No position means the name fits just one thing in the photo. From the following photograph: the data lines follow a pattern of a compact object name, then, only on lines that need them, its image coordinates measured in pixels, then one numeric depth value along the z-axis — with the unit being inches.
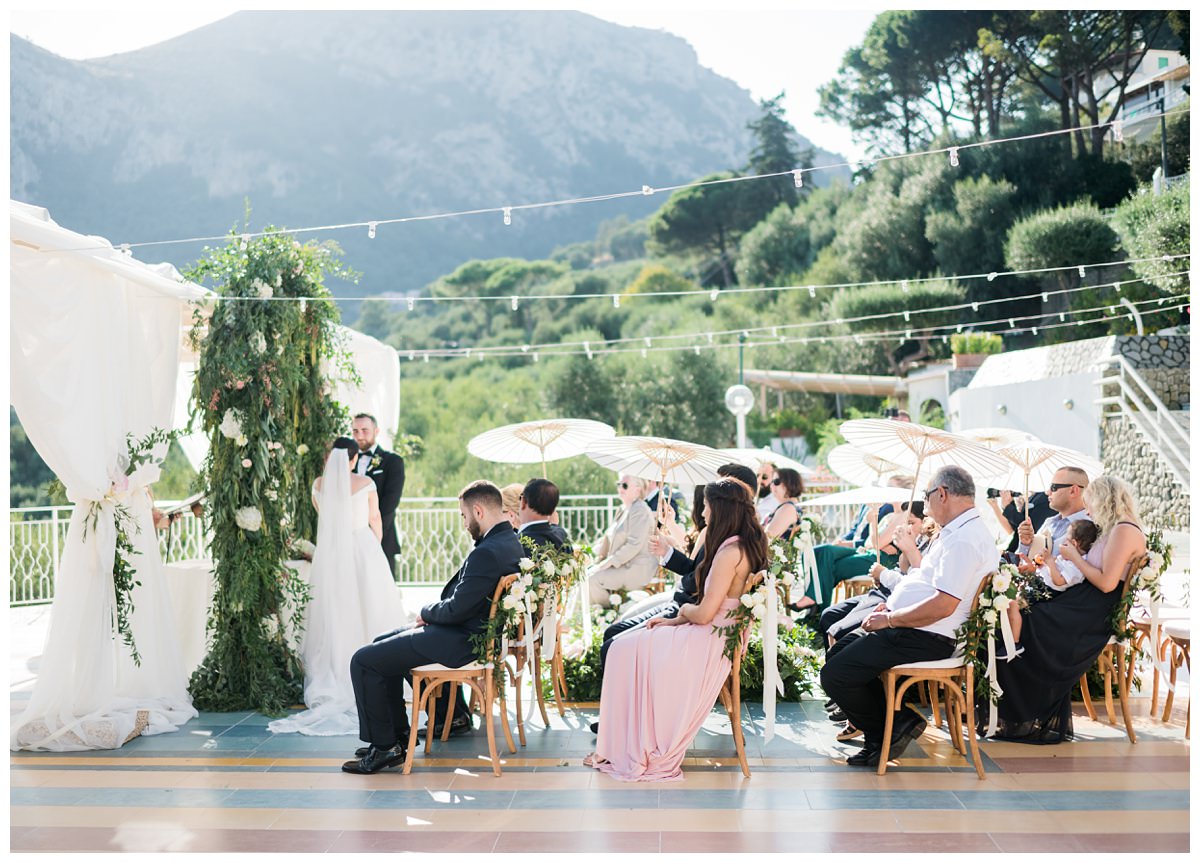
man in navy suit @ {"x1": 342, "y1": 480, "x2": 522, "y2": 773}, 183.8
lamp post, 506.6
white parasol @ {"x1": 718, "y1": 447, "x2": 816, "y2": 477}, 310.3
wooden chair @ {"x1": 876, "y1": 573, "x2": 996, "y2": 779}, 177.5
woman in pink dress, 177.0
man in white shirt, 176.6
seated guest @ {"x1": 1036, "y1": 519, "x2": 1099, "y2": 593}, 197.0
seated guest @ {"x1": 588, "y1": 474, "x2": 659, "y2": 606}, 281.0
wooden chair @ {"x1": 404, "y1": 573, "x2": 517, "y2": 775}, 181.9
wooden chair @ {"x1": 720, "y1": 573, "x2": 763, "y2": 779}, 177.5
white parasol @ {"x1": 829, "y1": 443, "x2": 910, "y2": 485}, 300.4
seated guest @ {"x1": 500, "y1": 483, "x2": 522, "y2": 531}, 246.1
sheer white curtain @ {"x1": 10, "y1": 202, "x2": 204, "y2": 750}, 200.4
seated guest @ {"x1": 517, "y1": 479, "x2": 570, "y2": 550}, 207.6
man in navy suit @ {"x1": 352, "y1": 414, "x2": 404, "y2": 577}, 275.6
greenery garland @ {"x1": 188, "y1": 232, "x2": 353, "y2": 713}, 228.5
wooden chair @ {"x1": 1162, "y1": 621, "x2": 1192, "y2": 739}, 198.8
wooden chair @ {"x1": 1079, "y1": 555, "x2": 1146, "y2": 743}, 191.6
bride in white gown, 233.8
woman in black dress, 190.1
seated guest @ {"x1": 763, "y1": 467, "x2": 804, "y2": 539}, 261.1
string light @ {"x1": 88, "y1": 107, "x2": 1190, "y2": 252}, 233.5
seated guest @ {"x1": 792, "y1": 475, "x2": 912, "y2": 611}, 279.7
